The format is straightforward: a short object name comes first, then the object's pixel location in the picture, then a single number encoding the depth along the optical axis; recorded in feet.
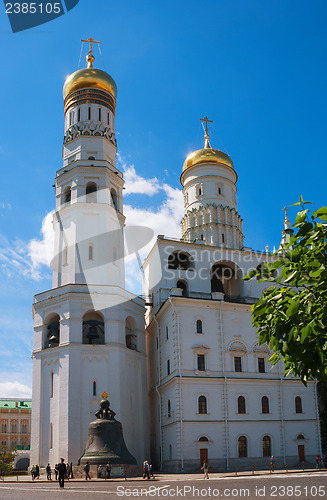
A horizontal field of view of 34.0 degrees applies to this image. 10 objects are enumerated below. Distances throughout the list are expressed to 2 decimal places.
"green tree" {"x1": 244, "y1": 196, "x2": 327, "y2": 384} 31.45
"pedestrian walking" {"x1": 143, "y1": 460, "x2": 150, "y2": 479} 96.94
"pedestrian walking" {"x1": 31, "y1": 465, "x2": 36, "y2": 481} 111.75
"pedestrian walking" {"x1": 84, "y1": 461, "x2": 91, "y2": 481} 99.74
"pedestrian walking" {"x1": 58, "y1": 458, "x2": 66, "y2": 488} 81.41
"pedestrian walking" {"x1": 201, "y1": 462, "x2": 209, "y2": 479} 95.02
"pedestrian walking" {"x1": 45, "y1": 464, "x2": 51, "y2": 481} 109.91
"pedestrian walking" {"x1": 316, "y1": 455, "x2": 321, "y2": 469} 116.14
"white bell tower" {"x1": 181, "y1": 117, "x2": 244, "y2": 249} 156.66
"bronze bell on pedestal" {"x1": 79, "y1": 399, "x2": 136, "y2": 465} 105.70
